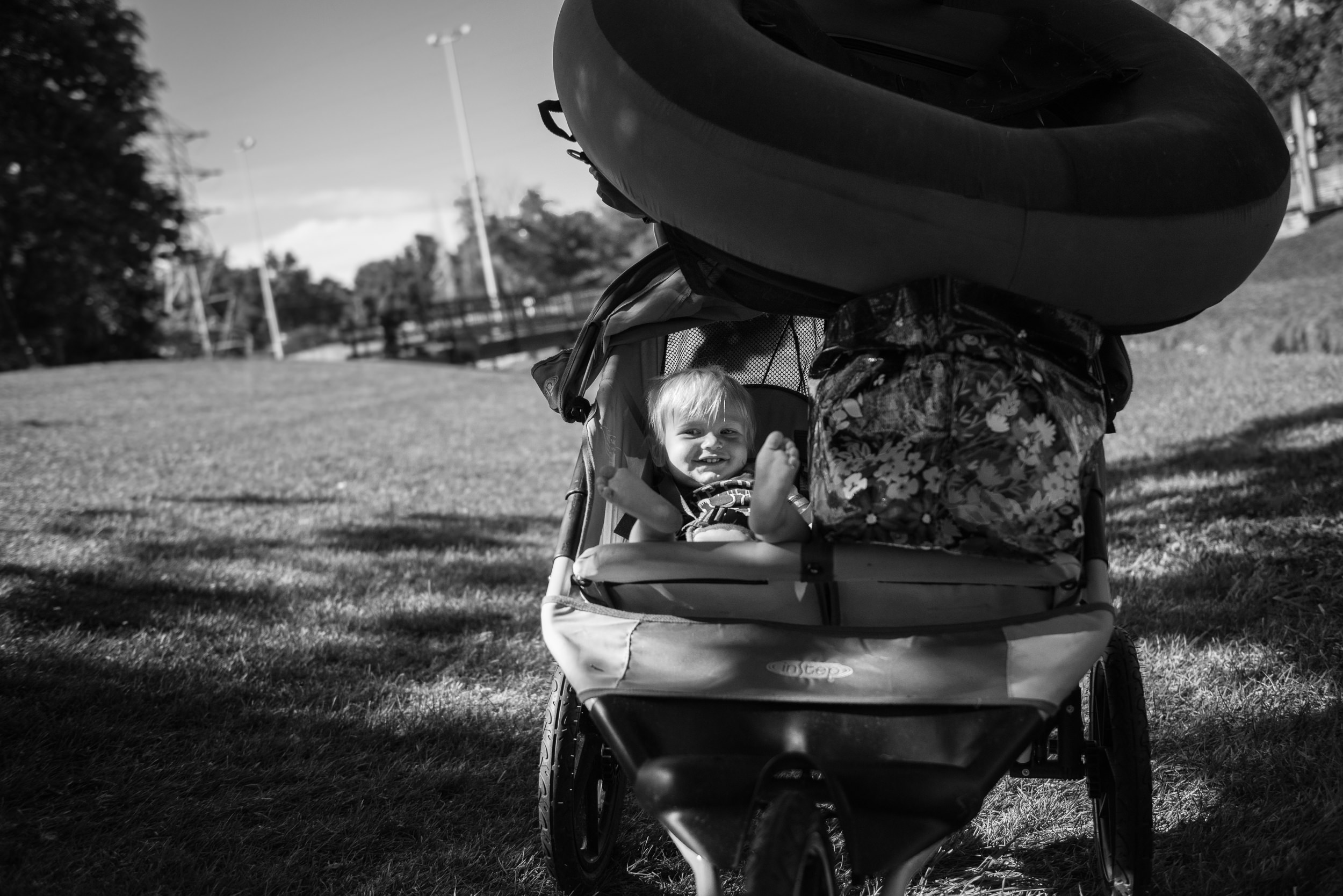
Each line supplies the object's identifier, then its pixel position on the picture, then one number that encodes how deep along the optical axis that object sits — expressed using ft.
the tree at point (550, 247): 176.96
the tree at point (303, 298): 213.05
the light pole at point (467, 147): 102.83
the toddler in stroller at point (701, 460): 8.41
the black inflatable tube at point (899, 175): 6.39
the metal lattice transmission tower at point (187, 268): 69.87
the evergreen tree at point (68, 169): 53.21
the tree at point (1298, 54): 29.55
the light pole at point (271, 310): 108.99
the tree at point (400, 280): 217.36
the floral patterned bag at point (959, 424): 6.44
